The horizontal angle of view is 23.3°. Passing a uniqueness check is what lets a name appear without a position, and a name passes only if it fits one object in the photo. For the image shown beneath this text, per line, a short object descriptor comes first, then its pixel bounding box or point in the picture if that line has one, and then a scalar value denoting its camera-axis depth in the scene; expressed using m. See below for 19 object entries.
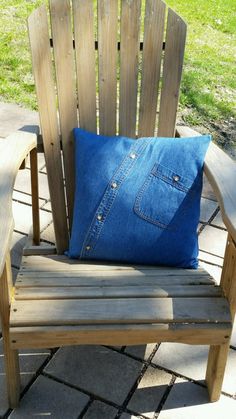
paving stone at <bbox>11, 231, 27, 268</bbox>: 2.52
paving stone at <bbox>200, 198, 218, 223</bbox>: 2.84
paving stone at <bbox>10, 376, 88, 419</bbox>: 1.91
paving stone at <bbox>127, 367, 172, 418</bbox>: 1.94
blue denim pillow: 1.97
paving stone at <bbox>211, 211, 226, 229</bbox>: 2.80
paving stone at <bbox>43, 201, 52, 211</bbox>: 2.85
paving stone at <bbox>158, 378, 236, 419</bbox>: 1.92
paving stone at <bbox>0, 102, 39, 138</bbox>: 3.43
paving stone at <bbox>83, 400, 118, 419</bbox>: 1.91
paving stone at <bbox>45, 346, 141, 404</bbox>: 2.00
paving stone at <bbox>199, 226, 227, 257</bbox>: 2.64
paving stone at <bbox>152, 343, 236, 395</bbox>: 2.05
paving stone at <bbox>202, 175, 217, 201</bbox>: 2.98
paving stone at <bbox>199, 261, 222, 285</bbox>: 2.50
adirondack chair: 1.70
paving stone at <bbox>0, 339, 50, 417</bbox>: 1.98
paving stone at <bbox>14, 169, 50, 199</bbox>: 2.95
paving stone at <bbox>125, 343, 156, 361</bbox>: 2.13
